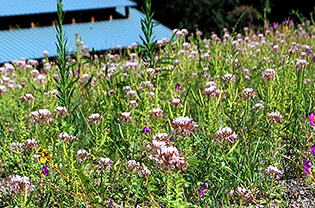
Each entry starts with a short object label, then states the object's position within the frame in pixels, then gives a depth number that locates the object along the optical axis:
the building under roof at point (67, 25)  20.33
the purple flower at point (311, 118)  2.81
